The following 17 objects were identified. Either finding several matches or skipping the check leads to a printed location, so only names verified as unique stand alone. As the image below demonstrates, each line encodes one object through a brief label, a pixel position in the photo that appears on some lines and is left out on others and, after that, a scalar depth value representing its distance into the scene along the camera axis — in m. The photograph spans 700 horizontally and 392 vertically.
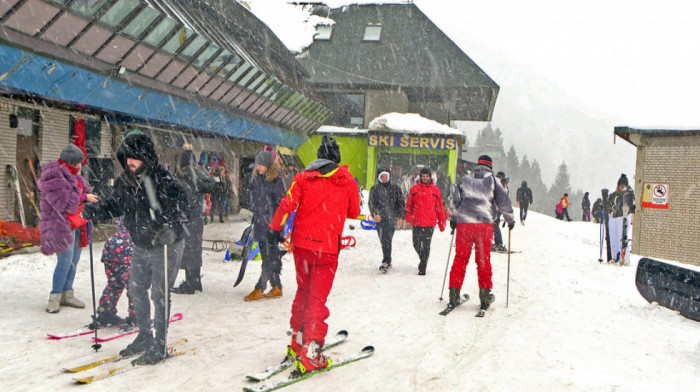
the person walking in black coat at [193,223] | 7.01
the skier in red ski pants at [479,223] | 6.83
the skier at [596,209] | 28.36
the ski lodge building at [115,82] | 9.37
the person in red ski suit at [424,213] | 9.77
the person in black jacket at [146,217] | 4.36
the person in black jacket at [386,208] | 10.20
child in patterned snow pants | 5.34
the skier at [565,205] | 31.50
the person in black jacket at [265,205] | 7.12
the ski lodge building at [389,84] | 29.62
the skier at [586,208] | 34.62
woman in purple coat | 5.82
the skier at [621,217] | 11.46
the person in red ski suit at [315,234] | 4.46
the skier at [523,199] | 24.30
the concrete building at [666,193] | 14.86
